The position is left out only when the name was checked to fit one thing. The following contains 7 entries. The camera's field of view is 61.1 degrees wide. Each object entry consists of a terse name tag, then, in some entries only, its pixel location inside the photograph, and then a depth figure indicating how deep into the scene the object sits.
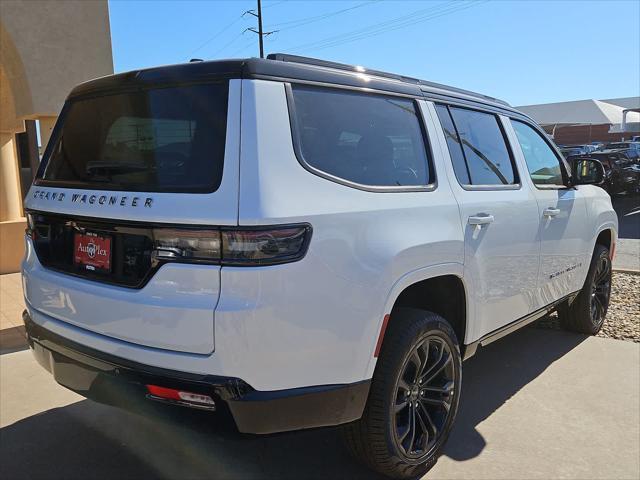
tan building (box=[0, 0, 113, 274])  6.79
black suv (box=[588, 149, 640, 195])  17.36
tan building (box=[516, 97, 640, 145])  43.44
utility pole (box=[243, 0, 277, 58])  28.21
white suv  2.05
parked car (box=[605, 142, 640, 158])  19.03
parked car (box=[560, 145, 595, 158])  26.17
